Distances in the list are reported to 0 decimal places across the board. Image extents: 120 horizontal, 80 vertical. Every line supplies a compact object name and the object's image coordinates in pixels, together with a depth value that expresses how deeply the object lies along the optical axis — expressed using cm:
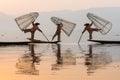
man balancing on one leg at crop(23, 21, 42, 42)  5419
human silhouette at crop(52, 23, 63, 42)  5611
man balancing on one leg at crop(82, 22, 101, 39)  5668
